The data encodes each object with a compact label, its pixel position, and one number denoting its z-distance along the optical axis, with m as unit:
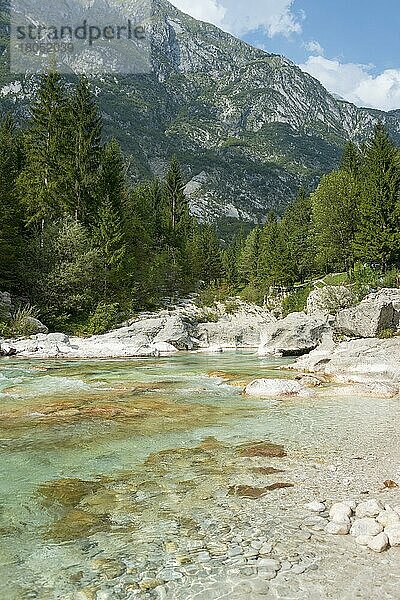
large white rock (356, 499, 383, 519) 5.59
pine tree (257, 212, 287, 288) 59.02
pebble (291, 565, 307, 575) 4.62
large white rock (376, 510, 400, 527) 5.23
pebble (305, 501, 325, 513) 6.02
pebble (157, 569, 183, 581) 4.66
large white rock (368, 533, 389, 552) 4.89
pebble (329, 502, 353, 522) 5.55
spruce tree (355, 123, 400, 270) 48.09
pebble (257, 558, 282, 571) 4.72
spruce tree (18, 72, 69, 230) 43.28
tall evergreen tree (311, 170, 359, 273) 55.29
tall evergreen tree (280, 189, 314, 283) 60.95
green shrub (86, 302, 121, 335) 36.28
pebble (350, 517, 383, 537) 5.15
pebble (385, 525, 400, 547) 4.97
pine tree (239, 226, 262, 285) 80.79
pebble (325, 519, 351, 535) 5.33
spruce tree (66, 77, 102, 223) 44.84
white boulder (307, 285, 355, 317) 36.75
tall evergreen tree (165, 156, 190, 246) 78.19
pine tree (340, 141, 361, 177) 68.43
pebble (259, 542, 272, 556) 5.03
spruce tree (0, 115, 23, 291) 37.41
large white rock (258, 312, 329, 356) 31.27
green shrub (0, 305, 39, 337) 31.22
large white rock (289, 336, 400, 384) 17.16
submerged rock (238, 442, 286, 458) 8.56
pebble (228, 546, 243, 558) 5.03
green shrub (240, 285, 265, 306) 59.27
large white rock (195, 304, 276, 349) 37.31
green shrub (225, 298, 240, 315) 49.81
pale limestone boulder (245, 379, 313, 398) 15.09
